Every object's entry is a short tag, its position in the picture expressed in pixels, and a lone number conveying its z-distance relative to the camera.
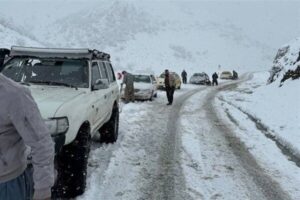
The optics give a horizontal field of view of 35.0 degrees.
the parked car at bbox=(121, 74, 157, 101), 22.00
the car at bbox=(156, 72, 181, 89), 31.94
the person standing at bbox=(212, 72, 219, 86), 41.33
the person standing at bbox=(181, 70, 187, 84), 42.47
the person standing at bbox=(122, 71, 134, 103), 20.47
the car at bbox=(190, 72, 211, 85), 42.25
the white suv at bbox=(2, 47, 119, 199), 5.50
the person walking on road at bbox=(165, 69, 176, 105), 20.50
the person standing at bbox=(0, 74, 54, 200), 2.66
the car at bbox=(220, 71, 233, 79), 56.32
